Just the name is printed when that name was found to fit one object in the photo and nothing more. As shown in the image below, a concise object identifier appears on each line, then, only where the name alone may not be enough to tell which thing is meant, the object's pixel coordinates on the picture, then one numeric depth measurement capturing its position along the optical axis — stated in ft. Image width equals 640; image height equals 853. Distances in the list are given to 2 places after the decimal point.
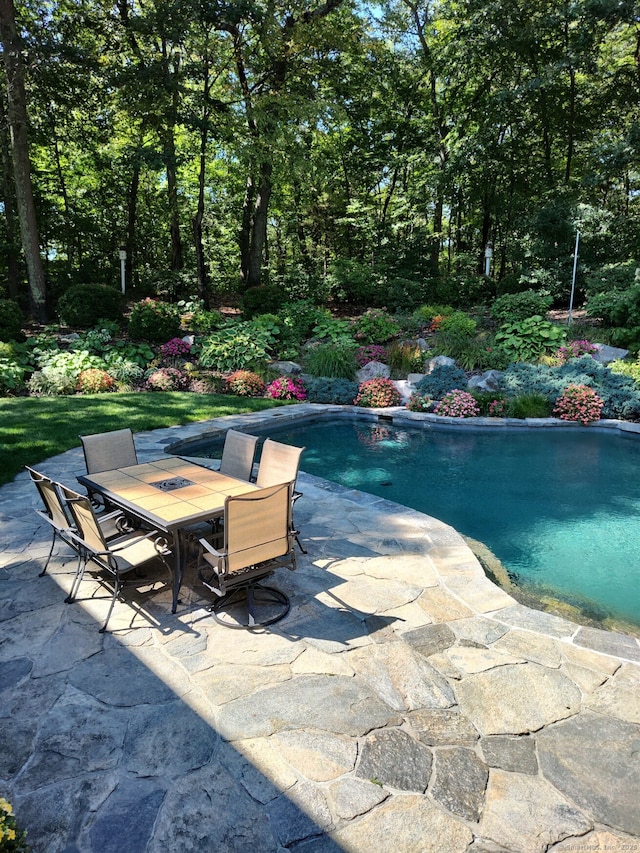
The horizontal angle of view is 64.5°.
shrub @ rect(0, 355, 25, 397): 32.08
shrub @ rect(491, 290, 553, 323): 40.14
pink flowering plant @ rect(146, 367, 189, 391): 35.04
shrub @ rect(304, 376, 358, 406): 34.96
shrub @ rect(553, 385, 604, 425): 29.86
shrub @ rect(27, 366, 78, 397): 32.71
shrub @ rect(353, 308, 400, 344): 42.14
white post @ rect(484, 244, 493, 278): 47.55
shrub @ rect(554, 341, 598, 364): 35.37
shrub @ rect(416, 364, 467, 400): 33.50
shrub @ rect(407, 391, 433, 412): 32.71
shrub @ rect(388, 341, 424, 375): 37.32
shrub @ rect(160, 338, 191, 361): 39.07
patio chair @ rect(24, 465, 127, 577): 10.87
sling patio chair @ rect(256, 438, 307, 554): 12.96
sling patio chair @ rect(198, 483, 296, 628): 9.62
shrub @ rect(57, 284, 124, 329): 41.19
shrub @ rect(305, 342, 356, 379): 37.35
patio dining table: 10.57
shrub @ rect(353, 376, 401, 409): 33.96
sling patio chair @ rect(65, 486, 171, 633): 10.03
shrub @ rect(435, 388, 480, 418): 31.14
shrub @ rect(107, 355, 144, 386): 35.01
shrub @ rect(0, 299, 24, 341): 36.45
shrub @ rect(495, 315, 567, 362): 36.91
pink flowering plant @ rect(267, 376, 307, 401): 35.37
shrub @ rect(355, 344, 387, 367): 39.02
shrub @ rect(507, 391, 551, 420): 30.68
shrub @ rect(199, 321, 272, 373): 38.63
